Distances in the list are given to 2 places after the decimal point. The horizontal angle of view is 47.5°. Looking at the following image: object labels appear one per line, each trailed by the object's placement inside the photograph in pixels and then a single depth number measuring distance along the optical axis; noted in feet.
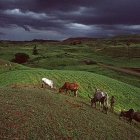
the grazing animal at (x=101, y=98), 57.80
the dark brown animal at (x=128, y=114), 55.39
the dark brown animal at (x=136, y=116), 55.59
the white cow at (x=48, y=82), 75.38
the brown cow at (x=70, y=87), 68.74
